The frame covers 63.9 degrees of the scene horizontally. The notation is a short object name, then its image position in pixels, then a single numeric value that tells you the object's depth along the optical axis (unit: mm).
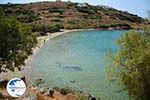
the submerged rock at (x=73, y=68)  28323
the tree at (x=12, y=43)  17574
